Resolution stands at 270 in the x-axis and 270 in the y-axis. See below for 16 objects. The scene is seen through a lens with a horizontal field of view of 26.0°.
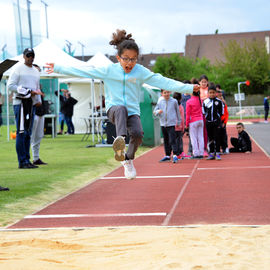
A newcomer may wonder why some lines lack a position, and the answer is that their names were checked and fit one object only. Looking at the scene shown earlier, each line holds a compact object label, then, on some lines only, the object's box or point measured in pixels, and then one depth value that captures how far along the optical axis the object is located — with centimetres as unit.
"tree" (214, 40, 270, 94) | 7181
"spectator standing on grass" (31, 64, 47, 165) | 1249
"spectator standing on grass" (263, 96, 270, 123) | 4152
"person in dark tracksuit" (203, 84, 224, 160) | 1375
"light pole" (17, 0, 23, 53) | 2840
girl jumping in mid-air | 705
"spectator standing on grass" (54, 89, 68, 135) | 2696
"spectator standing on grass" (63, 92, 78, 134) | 2616
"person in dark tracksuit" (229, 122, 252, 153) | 1614
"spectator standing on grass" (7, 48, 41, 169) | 1126
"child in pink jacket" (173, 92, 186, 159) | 1425
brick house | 9656
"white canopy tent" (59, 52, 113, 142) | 2909
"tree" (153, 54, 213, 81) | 7619
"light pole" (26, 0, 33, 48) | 2899
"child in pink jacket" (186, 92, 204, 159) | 1405
